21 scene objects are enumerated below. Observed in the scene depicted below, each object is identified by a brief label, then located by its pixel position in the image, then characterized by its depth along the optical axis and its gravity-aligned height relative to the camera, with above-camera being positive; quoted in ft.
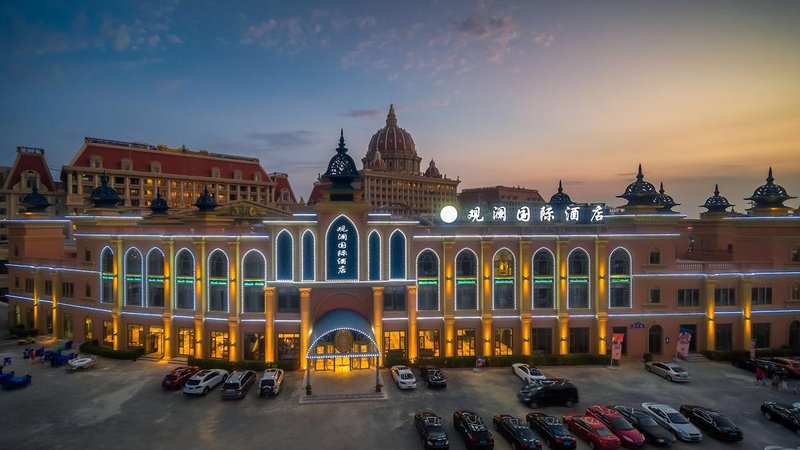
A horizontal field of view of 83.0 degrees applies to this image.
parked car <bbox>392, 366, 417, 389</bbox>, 120.06 -42.40
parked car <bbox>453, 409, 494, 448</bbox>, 86.43 -41.57
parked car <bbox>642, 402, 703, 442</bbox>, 90.68 -42.86
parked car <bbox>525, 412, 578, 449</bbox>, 87.04 -42.35
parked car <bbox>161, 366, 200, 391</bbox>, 119.34 -41.28
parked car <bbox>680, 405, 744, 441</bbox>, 90.63 -42.80
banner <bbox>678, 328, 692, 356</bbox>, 142.00 -39.29
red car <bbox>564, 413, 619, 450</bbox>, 85.97 -42.39
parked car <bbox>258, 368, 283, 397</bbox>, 114.11 -41.27
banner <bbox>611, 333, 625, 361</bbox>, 136.77 -38.73
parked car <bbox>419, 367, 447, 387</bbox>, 120.47 -42.59
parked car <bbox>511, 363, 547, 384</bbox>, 123.13 -42.95
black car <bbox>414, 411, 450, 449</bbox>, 85.71 -41.42
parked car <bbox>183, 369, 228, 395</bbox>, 115.24 -41.23
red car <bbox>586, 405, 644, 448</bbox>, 87.81 -42.09
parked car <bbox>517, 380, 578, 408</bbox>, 108.78 -42.60
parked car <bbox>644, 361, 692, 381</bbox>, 125.39 -43.70
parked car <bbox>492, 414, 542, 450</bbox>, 85.15 -41.78
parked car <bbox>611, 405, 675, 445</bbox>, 88.99 -42.69
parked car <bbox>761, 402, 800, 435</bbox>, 95.91 -43.34
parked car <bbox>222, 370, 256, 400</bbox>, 112.78 -41.33
